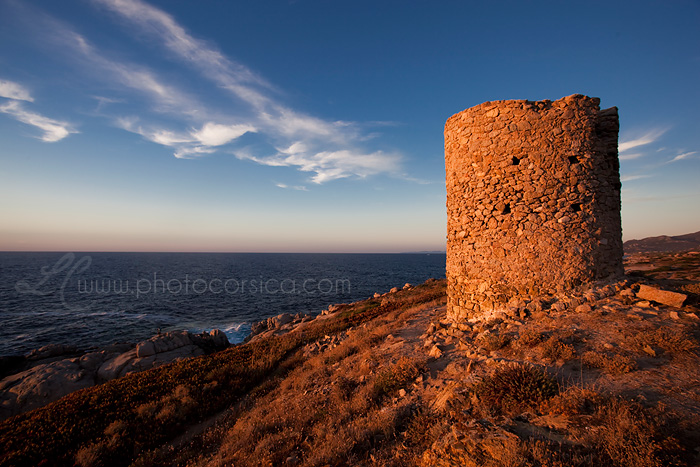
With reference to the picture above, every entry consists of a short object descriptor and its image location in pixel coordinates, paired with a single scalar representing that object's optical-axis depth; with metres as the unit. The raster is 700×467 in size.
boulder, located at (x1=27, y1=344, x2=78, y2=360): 18.38
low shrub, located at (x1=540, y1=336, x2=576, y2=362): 5.60
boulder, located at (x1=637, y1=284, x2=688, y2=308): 6.90
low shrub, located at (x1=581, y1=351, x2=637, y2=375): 4.88
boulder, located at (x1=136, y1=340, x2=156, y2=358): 16.41
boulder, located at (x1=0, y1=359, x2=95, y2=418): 12.05
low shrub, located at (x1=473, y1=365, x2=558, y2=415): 4.32
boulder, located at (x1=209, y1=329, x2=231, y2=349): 20.92
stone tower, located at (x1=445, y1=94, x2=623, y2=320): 7.93
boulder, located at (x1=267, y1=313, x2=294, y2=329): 24.70
